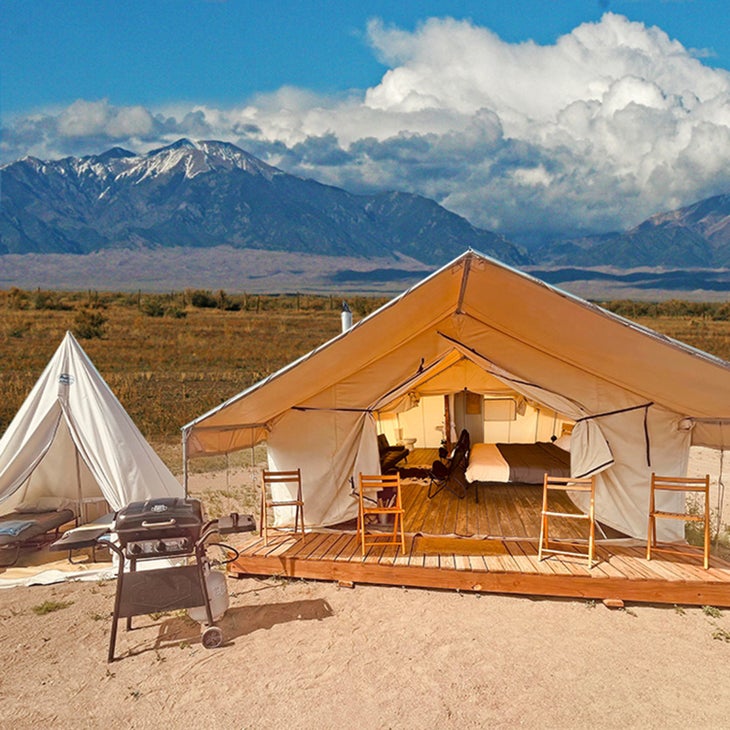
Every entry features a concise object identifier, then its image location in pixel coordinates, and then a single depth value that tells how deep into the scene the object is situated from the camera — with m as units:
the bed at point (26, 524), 6.35
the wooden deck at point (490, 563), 5.25
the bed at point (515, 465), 8.00
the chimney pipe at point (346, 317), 7.08
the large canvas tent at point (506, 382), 5.16
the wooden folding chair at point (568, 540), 5.50
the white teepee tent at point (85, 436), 6.29
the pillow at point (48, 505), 7.40
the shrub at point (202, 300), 50.62
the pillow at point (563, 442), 9.39
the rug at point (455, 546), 6.02
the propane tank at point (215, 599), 4.94
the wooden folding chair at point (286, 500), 6.45
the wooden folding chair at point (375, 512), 5.89
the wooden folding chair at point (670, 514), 5.34
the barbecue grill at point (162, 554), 4.52
